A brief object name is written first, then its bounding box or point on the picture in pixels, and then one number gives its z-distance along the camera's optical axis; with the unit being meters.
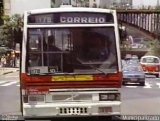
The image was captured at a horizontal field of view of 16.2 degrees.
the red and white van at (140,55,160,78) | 47.06
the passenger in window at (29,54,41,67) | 12.62
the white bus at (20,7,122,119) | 12.51
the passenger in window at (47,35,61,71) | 12.63
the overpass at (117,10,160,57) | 137.38
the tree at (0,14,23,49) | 78.38
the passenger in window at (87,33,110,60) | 12.79
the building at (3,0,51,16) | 115.06
